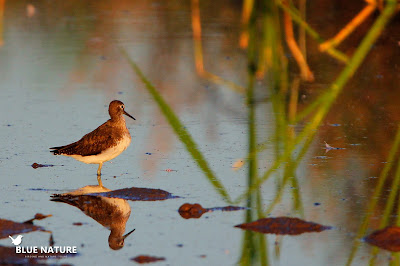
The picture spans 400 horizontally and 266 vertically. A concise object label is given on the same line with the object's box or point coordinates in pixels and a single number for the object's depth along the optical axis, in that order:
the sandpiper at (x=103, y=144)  13.91
